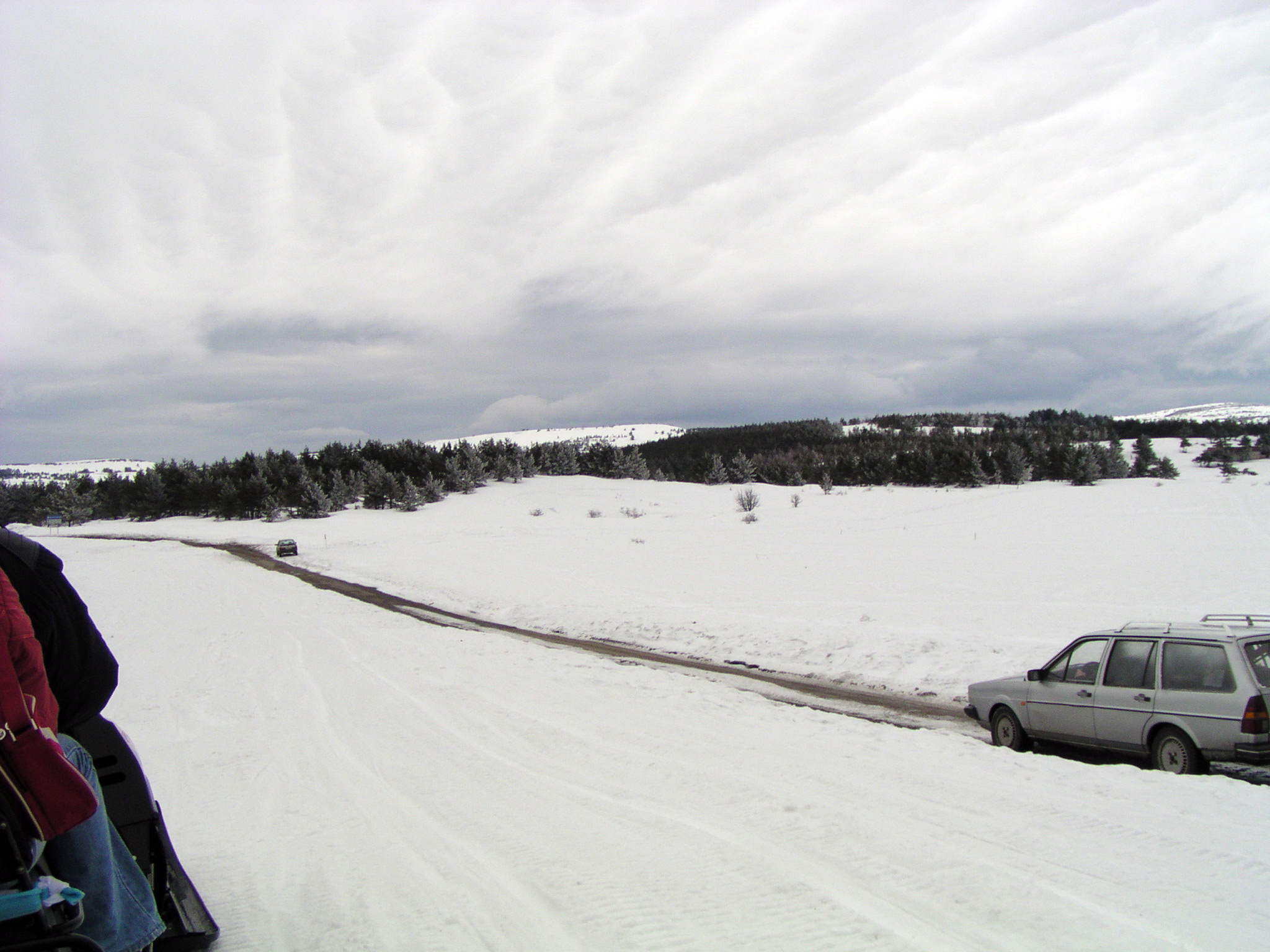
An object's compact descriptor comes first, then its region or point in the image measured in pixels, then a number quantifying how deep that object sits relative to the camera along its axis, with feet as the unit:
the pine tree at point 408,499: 226.99
